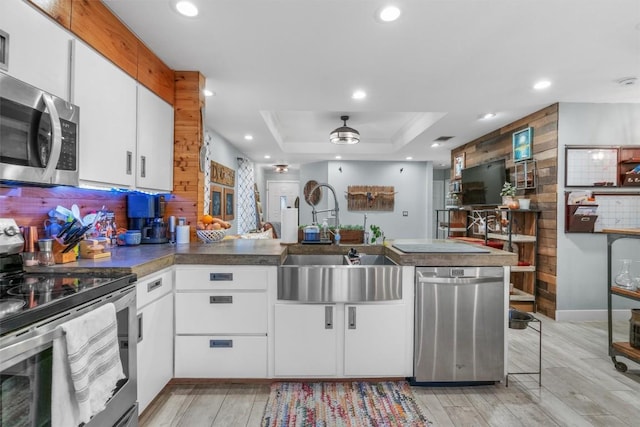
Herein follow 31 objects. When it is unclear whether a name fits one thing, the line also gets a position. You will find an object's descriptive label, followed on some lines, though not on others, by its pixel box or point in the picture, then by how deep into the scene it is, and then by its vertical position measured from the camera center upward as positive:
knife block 1.67 -0.23
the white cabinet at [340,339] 2.10 -0.84
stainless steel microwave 1.27 +0.33
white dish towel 1.08 -0.58
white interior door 9.95 +0.60
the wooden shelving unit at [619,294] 2.32 -0.62
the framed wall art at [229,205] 5.59 +0.13
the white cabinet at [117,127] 1.75 +0.56
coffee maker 2.55 -0.06
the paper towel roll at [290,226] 2.58 -0.11
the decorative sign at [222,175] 4.89 +0.63
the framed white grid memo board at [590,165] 3.60 +0.57
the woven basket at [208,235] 2.75 -0.21
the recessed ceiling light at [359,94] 3.37 +1.29
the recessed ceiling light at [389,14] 1.95 +1.26
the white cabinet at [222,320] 2.06 -0.71
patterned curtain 6.64 +0.32
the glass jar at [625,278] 2.42 -0.48
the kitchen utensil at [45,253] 1.61 -0.22
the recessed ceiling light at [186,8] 1.93 +1.27
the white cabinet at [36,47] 1.33 +0.75
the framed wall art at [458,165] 6.06 +0.96
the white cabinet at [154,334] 1.72 -0.72
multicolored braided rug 1.80 -1.18
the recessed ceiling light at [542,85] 3.03 +1.27
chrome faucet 2.52 -0.05
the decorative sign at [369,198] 7.66 +0.37
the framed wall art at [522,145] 4.00 +0.92
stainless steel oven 0.97 -0.40
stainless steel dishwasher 2.09 -0.73
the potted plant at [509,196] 3.95 +0.24
